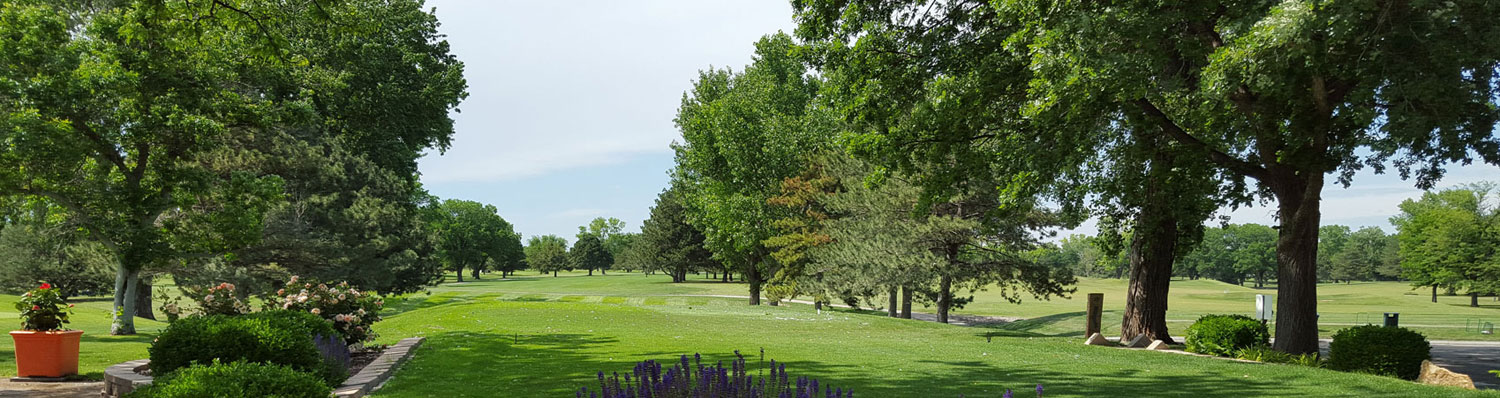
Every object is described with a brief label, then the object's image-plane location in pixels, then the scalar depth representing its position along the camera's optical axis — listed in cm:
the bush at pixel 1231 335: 1537
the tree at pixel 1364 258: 10798
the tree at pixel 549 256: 13300
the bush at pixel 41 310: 1038
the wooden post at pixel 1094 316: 1955
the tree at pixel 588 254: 12594
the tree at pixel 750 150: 3819
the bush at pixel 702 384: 504
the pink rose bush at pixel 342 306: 1218
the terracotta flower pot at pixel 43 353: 1029
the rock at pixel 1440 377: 1110
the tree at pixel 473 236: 9631
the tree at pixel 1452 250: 5366
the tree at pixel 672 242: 6675
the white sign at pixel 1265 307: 1742
